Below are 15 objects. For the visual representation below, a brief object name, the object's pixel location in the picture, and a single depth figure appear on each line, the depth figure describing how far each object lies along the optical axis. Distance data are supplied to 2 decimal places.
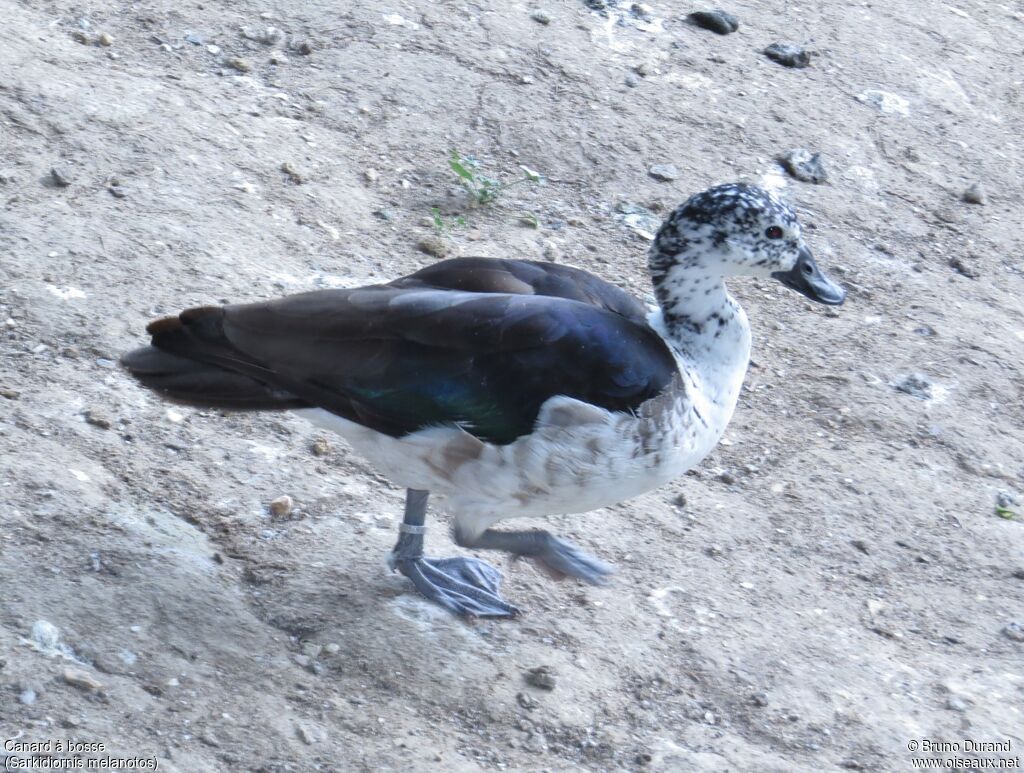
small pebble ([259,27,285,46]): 12.85
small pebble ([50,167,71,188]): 10.31
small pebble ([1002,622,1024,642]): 8.55
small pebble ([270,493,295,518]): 8.35
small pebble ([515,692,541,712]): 7.34
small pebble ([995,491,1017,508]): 9.77
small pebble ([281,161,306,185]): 11.28
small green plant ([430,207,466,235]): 11.24
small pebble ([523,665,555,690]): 7.46
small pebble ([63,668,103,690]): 6.55
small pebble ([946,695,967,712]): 7.82
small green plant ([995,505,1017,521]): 9.65
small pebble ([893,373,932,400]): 10.74
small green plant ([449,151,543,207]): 11.51
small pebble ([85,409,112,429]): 8.55
